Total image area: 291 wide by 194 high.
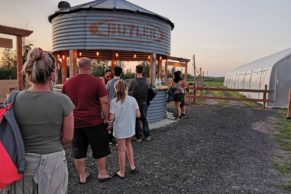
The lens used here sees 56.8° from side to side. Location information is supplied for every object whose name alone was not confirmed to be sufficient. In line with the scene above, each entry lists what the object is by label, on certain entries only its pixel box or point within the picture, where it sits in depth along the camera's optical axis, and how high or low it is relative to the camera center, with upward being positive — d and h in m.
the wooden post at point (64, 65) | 10.33 +0.38
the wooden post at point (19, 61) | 5.29 +0.26
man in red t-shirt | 3.96 -0.58
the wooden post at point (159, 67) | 11.04 +0.39
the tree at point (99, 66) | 21.58 +0.78
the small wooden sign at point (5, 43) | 4.96 +0.58
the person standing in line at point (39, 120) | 2.02 -0.35
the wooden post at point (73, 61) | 8.34 +0.43
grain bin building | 8.23 +1.45
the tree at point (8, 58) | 17.62 +1.08
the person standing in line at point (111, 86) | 5.57 -0.22
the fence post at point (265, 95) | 14.70 -0.92
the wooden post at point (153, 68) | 9.31 +0.29
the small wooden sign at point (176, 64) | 13.81 +0.67
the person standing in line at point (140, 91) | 6.39 -0.36
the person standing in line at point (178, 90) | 10.20 -0.51
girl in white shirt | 4.41 -0.69
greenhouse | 15.06 +0.01
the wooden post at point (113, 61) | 12.55 +0.69
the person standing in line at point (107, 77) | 6.80 -0.04
